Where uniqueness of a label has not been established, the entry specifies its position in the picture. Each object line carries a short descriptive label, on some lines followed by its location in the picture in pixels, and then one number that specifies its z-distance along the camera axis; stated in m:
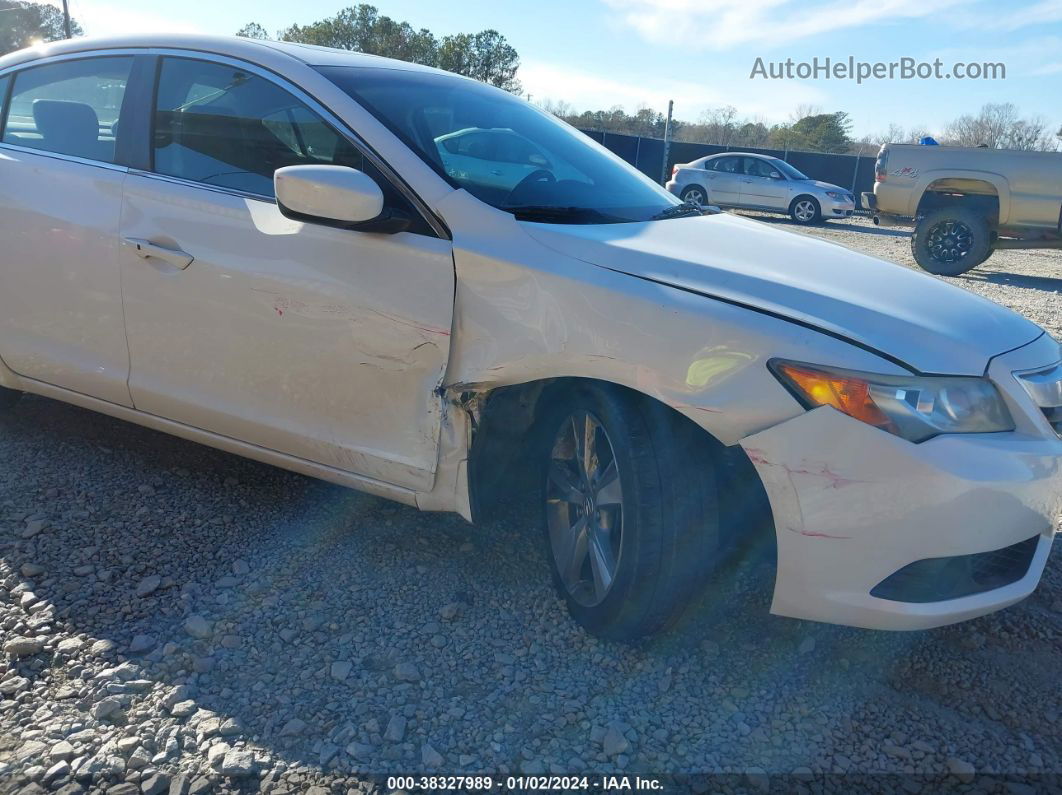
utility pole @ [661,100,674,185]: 26.00
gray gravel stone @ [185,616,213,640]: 2.56
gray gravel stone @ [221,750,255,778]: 2.05
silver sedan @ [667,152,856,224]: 19.67
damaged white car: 2.13
